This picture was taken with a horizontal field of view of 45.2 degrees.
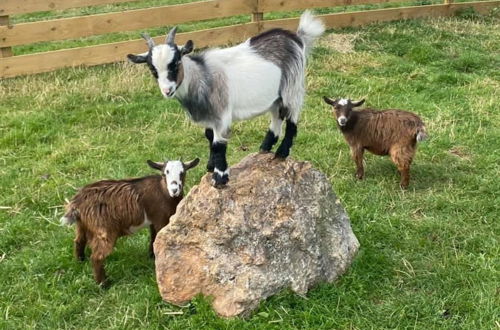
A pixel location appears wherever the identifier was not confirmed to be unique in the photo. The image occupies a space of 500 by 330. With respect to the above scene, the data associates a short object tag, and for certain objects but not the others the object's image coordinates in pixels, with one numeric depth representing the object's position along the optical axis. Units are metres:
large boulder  4.53
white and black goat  3.93
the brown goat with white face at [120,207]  4.84
